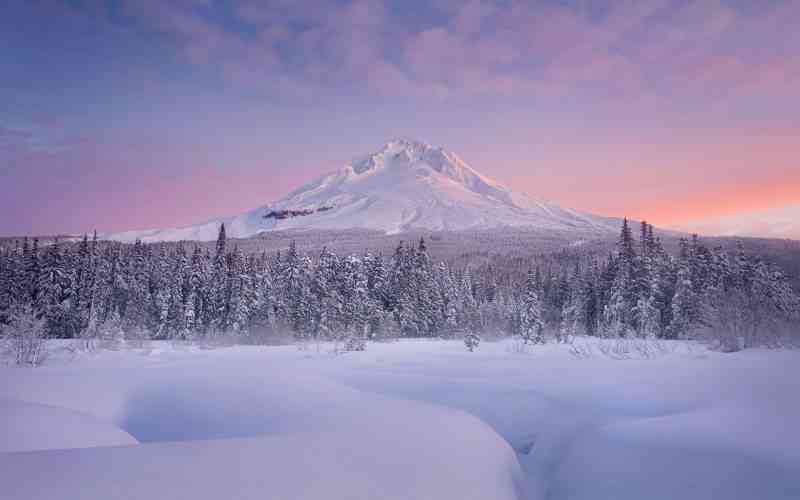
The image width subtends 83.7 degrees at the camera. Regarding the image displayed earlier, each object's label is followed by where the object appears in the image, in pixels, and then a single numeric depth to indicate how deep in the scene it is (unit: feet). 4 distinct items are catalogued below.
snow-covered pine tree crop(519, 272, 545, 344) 100.42
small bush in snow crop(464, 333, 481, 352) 77.41
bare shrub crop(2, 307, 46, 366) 49.08
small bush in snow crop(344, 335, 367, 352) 71.41
